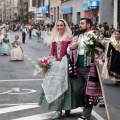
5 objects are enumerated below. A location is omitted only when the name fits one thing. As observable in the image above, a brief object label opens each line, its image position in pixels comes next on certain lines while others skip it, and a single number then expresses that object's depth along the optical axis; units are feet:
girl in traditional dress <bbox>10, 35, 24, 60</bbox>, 69.21
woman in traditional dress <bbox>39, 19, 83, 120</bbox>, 25.63
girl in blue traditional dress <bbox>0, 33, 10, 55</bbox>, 81.30
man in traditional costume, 25.16
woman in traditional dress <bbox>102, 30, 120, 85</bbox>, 39.79
